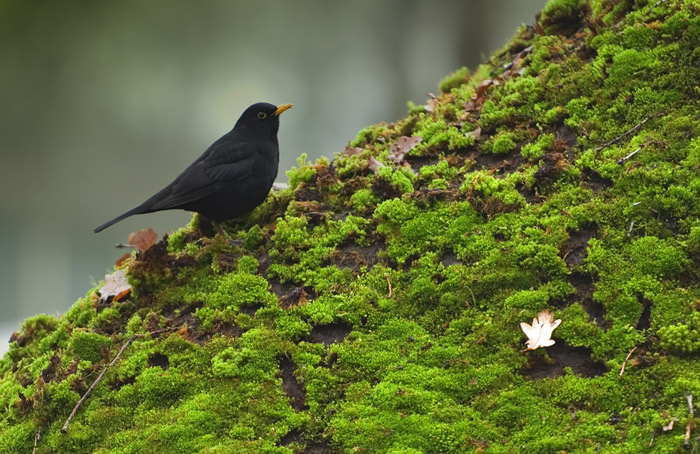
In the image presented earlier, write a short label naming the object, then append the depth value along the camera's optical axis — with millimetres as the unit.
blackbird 8977
